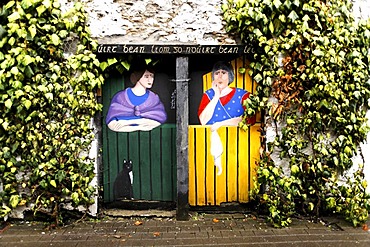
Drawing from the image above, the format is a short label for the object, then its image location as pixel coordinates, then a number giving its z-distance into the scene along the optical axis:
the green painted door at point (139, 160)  4.84
